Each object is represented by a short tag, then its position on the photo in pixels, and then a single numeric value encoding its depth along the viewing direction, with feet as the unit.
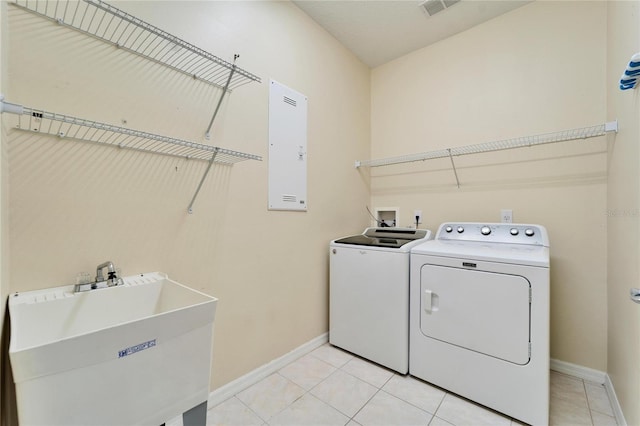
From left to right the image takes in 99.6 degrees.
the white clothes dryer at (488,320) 4.69
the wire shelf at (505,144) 5.66
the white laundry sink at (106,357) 2.18
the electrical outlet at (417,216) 8.51
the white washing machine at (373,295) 6.23
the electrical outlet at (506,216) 6.98
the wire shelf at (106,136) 3.08
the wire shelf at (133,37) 3.52
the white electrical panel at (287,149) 6.42
